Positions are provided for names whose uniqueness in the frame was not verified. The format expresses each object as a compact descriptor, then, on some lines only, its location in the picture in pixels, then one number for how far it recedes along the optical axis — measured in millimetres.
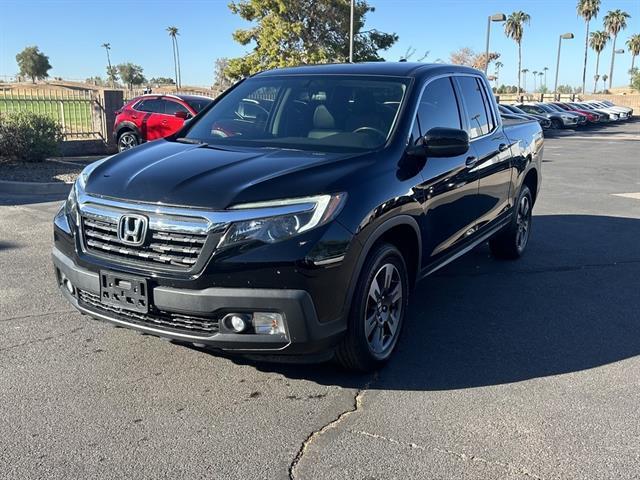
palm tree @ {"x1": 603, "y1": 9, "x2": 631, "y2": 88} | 86375
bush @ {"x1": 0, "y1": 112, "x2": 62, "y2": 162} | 11867
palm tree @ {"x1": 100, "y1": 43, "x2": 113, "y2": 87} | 106125
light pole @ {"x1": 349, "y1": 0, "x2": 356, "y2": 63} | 25631
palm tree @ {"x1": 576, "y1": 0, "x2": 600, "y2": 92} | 80812
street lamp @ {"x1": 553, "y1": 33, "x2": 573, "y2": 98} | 43778
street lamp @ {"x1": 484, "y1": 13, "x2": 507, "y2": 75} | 30234
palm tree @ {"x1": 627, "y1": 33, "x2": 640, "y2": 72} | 89812
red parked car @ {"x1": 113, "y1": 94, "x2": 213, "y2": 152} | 14812
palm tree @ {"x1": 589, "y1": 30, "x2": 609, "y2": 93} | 87938
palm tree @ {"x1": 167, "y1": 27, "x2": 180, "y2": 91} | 116912
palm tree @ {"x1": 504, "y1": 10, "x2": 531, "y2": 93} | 85375
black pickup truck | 3135
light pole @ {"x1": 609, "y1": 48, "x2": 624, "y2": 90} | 87050
